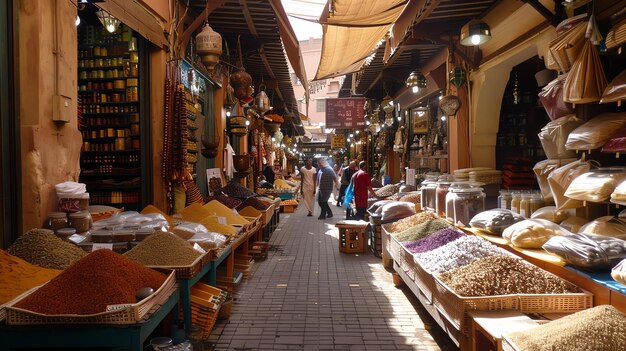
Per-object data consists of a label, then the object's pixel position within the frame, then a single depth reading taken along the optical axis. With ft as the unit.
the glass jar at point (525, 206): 14.85
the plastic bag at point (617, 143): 10.42
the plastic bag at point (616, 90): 10.36
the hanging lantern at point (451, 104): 22.50
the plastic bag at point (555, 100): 12.85
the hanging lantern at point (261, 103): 34.04
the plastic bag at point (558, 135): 12.70
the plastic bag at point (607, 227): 10.02
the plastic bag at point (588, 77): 11.41
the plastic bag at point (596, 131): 11.09
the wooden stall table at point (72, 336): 7.46
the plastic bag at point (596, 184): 10.25
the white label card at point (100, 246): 11.23
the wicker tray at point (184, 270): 10.58
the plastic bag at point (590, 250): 9.08
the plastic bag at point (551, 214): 12.92
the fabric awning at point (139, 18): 14.11
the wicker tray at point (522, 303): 9.24
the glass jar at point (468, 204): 17.33
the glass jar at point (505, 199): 16.52
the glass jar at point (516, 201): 15.51
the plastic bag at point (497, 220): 14.37
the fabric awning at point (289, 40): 19.59
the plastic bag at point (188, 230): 14.15
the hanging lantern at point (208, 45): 18.94
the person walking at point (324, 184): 41.70
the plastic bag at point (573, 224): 12.01
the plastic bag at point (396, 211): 23.35
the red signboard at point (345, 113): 50.26
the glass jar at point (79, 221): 11.74
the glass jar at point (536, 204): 14.66
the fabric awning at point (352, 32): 20.53
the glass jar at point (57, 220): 11.40
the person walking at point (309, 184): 45.75
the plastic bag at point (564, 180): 11.95
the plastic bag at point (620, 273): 7.77
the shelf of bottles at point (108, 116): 21.06
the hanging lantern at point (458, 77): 22.36
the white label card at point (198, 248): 12.42
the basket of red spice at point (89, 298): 7.38
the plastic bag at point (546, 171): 13.25
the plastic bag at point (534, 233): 11.86
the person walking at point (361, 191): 31.27
